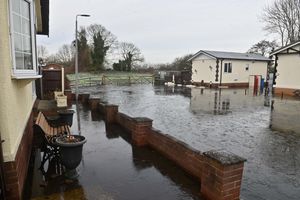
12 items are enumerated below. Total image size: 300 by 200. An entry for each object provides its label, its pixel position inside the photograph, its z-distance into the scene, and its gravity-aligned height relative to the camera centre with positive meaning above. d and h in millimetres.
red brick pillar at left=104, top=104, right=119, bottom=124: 7970 -1290
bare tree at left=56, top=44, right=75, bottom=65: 49344 +5352
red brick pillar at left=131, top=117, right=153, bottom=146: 5578 -1295
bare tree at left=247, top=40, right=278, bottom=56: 41709 +6351
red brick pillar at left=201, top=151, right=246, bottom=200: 3055 -1360
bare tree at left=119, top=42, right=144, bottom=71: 50072 +5735
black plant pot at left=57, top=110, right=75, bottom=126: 6216 -1131
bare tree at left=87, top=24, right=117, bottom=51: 45438 +9098
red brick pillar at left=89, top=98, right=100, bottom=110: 10289 -1207
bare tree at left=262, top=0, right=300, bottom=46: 30891 +8732
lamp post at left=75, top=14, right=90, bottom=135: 7105 -1069
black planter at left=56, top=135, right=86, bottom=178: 3658 -1272
